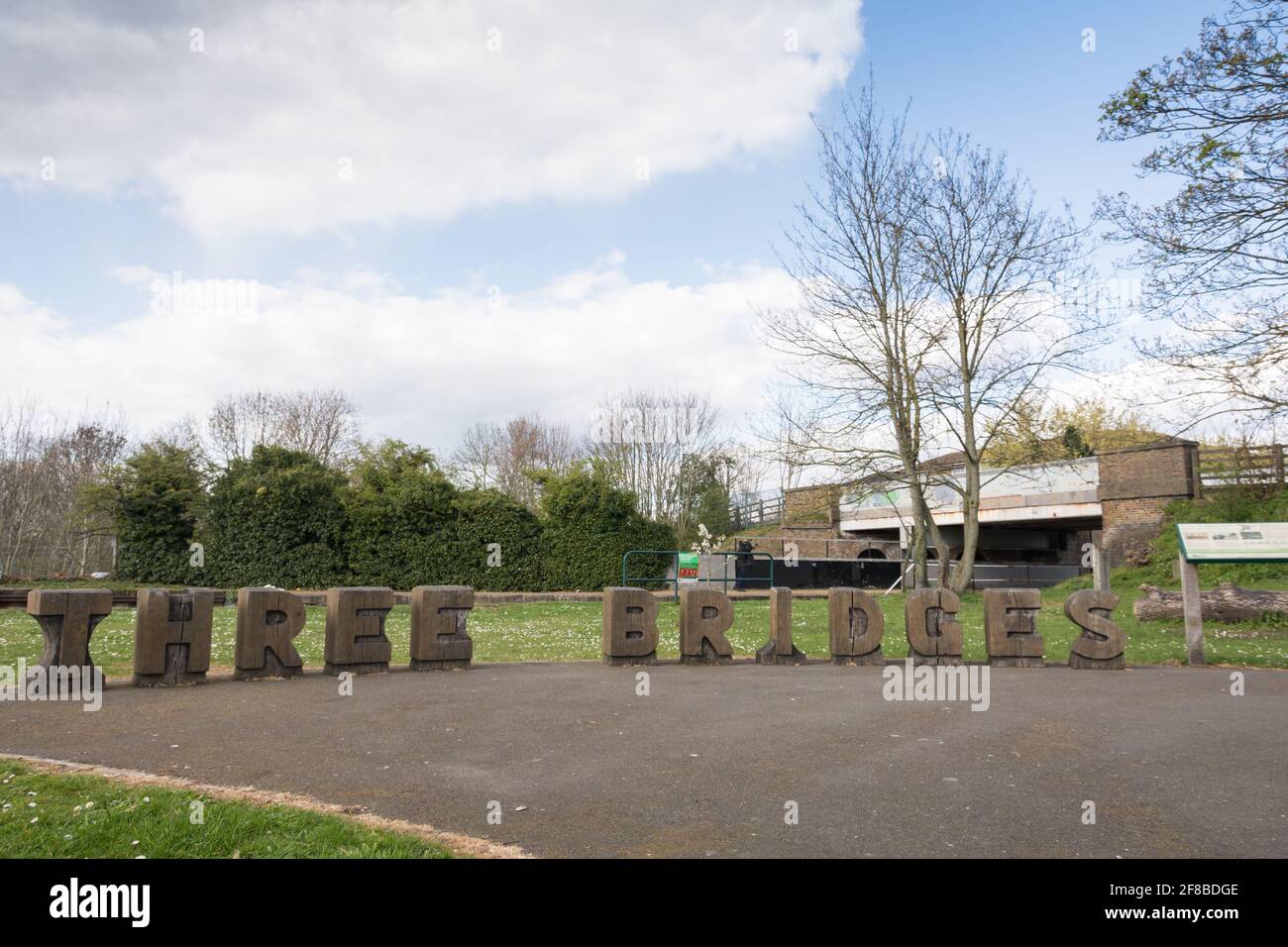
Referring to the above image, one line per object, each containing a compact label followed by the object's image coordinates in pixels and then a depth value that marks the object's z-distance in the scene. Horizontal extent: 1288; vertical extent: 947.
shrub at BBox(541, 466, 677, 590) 24.78
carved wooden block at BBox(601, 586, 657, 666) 9.85
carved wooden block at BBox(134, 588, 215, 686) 7.88
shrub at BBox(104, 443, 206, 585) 24.28
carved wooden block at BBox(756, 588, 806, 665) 10.37
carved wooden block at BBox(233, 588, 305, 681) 8.37
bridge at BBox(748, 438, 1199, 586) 24.14
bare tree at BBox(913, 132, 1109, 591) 20.56
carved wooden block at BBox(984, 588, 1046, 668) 10.45
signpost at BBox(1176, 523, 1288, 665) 10.16
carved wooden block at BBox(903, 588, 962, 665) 10.21
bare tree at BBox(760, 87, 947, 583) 20.83
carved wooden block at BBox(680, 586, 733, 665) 10.23
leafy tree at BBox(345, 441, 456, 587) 24.00
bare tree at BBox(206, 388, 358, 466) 40.28
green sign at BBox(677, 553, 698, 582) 22.31
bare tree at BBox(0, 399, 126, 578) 30.52
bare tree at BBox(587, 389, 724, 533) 39.75
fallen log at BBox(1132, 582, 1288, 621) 14.72
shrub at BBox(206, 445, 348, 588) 23.66
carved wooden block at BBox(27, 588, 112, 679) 7.55
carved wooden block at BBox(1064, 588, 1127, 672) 10.17
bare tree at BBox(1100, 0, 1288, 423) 10.98
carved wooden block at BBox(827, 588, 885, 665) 10.38
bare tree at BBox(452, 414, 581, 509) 44.53
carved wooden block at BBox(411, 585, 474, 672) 9.33
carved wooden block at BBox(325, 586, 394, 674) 8.86
